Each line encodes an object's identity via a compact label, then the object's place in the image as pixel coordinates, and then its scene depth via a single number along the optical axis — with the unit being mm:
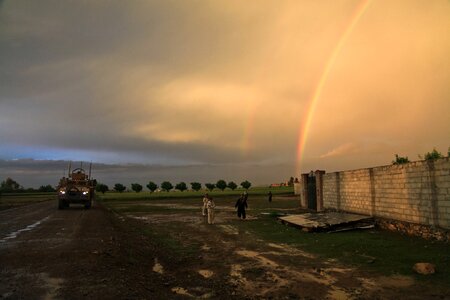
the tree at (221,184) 140450
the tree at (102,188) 125338
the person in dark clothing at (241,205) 25166
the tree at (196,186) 147000
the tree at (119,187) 138400
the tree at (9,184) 174588
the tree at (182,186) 146250
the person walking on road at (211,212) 22578
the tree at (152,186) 141750
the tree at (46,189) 142088
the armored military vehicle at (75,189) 33812
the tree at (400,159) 64562
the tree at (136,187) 142775
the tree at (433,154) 54950
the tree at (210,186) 141625
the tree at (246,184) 141875
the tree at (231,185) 143000
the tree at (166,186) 146375
